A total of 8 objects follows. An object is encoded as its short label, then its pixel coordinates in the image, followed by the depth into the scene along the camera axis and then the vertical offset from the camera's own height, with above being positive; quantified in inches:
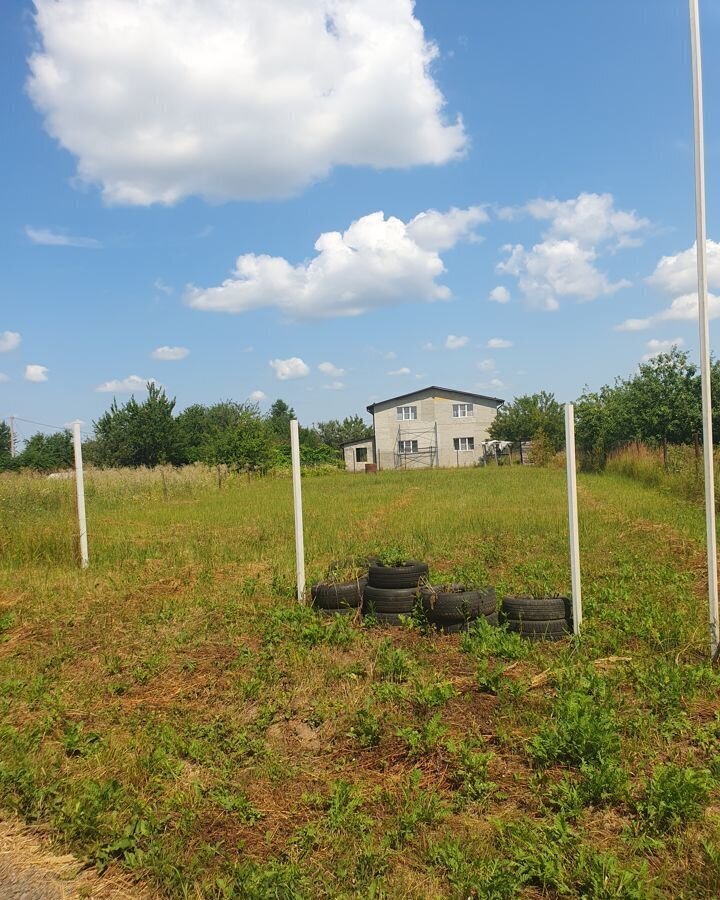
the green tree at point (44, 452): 2014.0 +45.4
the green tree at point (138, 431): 1957.4 +92.6
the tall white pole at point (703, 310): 188.7 +40.0
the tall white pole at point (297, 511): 263.0 -21.8
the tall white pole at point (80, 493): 360.5 -16.9
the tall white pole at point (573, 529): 213.8 -26.5
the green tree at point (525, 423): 2116.1 +90.4
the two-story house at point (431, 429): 2106.3 +77.9
